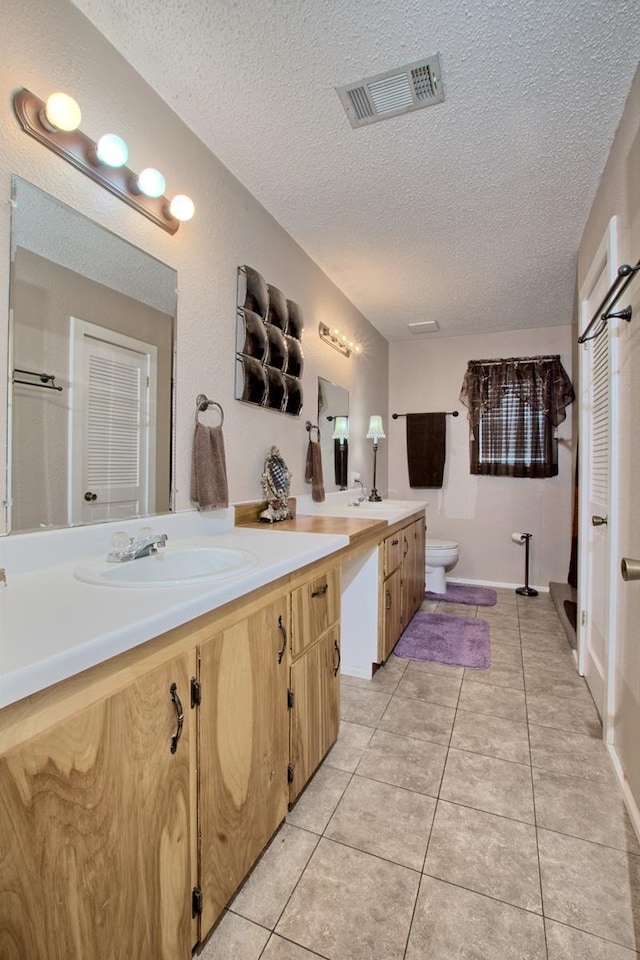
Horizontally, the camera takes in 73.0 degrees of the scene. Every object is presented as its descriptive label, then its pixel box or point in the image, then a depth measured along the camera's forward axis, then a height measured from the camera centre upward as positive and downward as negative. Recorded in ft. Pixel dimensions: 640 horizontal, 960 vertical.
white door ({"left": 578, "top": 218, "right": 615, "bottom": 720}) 5.84 -0.17
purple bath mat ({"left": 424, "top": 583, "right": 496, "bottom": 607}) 11.64 -3.29
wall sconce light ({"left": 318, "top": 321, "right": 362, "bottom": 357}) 9.25 +3.14
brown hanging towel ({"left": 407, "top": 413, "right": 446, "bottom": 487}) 13.64 +0.95
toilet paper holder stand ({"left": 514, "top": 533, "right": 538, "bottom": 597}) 12.34 -3.13
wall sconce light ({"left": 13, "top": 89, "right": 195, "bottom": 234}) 3.56 +2.97
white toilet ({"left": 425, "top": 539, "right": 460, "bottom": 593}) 11.80 -2.26
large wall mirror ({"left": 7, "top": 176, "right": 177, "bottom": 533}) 3.55 +0.97
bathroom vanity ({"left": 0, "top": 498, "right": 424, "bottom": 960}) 1.95 -1.63
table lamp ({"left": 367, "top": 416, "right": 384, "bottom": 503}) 11.69 +1.30
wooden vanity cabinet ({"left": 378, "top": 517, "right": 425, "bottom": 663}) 7.54 -2.07
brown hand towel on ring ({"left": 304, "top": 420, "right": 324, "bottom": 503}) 8.39 +0.10
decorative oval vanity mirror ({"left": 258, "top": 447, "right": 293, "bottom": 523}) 6.86 -0.17
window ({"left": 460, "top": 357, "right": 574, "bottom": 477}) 12.36 +1.97
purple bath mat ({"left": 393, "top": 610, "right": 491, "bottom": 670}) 8.22 -3.39
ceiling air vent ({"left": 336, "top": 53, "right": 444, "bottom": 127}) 4.62 +4.33
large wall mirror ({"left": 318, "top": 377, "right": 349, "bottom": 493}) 9.20 +1.00
